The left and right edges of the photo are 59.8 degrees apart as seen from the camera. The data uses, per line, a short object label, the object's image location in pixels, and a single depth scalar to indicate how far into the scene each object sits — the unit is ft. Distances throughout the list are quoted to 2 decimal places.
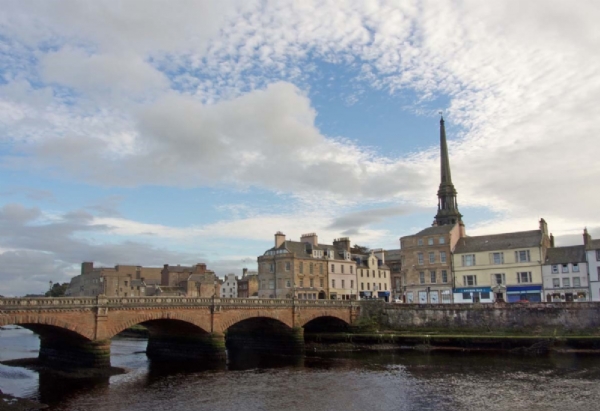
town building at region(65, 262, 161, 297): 392.90
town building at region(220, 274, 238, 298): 451.94
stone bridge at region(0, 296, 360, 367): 132.87
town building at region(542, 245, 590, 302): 209.05
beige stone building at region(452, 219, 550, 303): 221.25
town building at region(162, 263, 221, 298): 405.39
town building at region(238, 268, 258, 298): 434.18
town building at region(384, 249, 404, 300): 345.72
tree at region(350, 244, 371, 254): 318.24
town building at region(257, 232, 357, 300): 253.24
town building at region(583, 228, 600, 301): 203.41
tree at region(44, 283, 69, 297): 525.34
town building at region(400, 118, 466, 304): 240.32
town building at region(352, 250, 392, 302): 296.10
